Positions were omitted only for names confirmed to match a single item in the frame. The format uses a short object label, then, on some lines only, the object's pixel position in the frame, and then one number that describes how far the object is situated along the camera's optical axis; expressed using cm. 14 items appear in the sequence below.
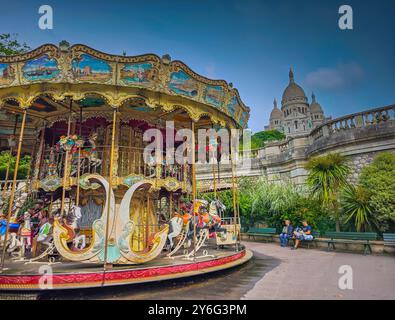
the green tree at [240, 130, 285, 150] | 6794
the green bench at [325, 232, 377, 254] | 1017
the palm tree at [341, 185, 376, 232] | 1100
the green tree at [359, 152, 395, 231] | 1048
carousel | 597
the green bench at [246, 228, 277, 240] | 1550
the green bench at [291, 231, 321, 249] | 1259
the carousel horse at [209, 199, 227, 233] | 898
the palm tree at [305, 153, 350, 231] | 1224
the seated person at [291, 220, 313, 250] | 1230
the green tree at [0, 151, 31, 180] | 2341
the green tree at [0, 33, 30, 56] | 2233
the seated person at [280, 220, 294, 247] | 1335
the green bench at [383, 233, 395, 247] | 959
